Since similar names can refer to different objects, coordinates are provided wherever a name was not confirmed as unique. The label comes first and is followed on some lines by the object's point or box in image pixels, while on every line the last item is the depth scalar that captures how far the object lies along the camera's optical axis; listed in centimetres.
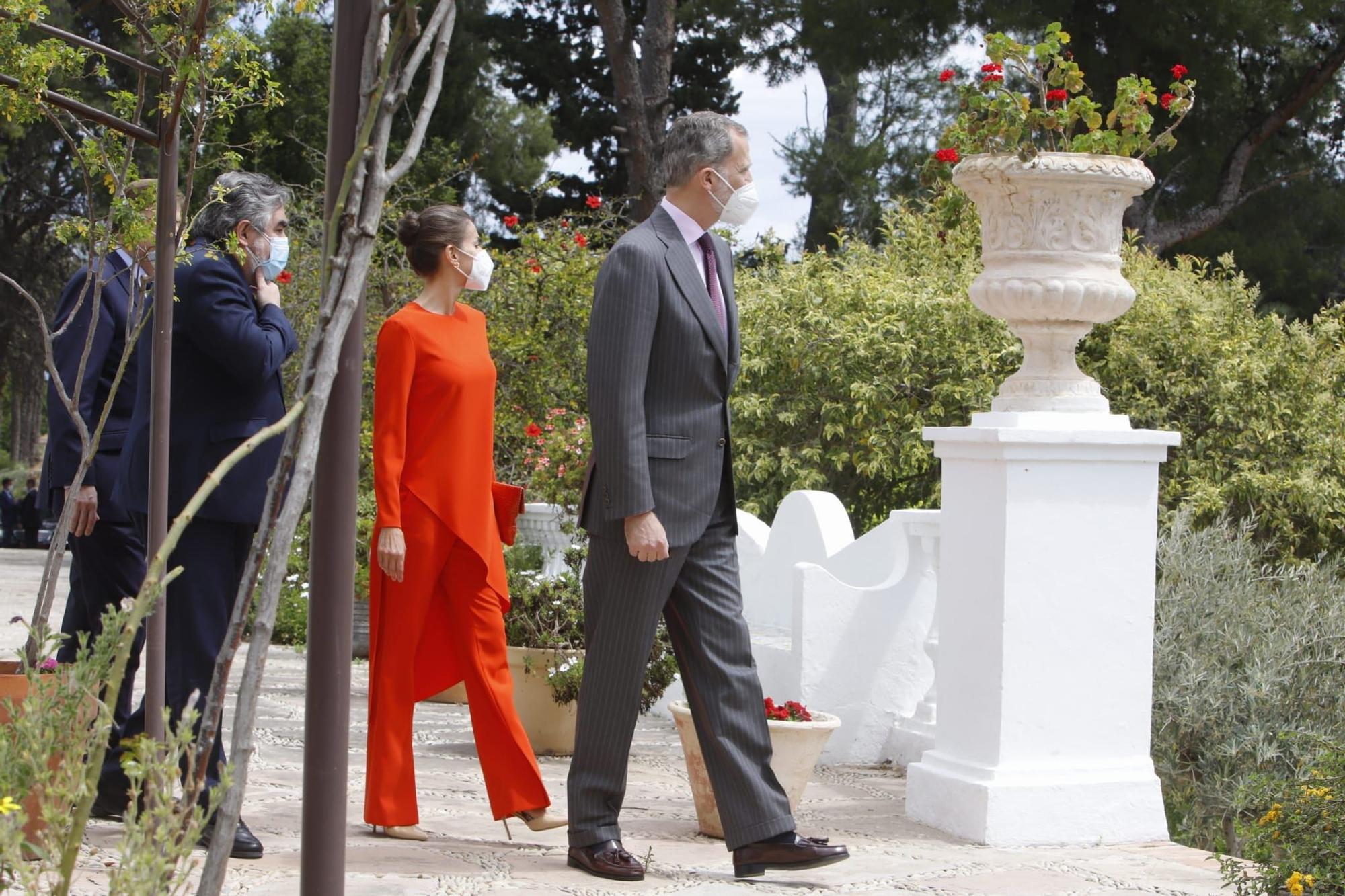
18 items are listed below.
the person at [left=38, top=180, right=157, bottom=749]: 907
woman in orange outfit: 898
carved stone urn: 994
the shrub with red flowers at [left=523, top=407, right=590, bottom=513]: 1637
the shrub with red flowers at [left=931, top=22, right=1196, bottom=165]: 995
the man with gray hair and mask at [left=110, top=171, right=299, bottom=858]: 829
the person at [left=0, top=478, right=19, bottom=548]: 4703
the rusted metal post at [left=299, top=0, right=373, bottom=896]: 484
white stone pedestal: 952
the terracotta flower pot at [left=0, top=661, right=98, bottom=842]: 698
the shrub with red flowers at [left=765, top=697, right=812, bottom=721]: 990
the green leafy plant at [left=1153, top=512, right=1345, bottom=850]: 1133
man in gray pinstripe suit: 817
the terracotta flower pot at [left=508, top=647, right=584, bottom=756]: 1231
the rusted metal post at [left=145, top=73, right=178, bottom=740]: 761
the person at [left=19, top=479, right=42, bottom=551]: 4594
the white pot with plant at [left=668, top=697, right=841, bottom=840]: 955
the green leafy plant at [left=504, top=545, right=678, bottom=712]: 1210
